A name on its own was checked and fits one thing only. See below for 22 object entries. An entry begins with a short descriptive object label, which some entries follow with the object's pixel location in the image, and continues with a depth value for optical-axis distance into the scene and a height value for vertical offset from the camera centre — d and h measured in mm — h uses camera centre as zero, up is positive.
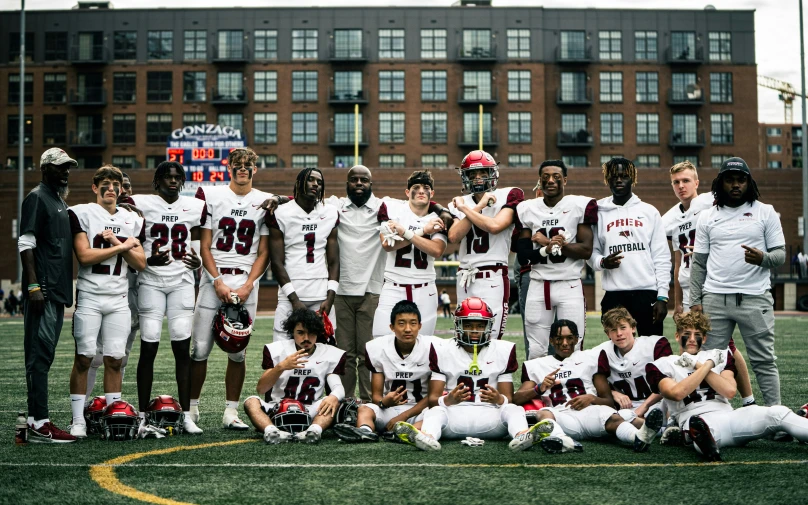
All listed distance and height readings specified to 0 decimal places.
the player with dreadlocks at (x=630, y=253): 7875 +196
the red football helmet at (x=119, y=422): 7184 -1210
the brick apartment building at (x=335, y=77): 56688 +13282
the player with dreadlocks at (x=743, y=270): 7504 +24
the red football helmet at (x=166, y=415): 7504 -1210
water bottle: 6984 -1249
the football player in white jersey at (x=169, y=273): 7738 +39
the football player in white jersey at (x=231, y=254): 8125 +218
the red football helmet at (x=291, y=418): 7188 -1186
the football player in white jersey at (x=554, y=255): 7969 +177
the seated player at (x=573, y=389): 6973 -988
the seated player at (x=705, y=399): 6352 -992
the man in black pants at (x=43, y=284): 7062 -46
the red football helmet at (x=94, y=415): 7617 -1216
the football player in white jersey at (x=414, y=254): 8031 +208
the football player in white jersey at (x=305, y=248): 8172 +275
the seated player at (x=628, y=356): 7270 -702
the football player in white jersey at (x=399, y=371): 7270 -824
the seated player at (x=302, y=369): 7422 -817
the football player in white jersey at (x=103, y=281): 7398 -29
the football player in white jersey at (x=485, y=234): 8008 +389
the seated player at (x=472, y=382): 6926 -893
